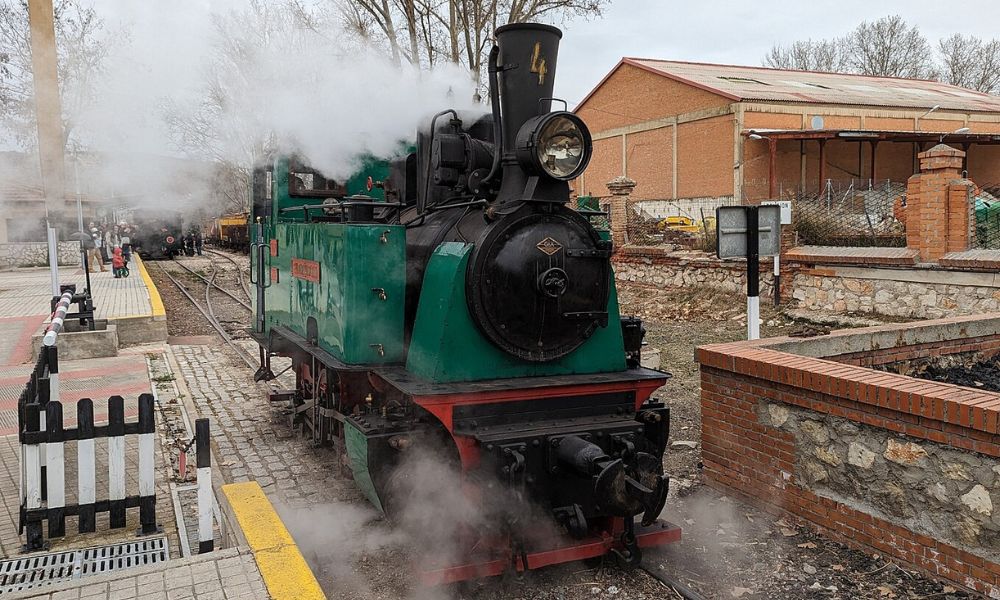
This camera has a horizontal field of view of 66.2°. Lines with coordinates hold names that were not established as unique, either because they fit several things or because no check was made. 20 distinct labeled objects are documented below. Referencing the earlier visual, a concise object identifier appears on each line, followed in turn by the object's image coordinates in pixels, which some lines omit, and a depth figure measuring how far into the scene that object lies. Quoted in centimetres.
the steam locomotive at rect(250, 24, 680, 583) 415
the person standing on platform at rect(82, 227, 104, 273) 2359
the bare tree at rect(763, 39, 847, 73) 5741
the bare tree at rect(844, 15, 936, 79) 5350
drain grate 385
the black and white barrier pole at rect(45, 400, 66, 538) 430
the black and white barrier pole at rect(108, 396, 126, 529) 438
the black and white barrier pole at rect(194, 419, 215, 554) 393
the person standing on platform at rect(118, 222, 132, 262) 2375
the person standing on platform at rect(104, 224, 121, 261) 2961
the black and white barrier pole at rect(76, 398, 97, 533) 430
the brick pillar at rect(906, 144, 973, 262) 1130
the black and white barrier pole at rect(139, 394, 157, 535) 439
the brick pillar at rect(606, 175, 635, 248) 1902
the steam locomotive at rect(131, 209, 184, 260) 3588
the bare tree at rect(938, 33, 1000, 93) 5306
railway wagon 3955
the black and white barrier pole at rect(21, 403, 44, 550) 430
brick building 2708
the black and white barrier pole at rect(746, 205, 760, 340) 611
